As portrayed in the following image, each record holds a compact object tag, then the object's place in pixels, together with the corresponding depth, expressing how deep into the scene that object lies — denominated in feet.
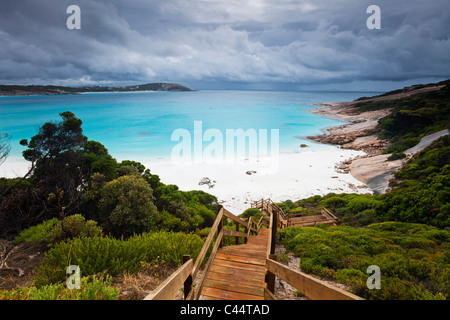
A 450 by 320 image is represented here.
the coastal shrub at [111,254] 15.44
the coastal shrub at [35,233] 28.94
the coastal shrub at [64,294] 10.06
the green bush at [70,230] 24.02
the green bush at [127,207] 32.32
